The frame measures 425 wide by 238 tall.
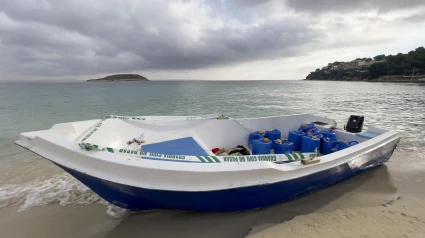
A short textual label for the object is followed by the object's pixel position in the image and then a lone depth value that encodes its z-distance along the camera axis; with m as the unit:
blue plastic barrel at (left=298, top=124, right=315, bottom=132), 5.00
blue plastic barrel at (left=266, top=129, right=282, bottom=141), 4.54
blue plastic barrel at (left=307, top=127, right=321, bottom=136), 4.61
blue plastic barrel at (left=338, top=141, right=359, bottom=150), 4.07
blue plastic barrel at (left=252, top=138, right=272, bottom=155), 3.88
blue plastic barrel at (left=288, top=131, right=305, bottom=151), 4.59
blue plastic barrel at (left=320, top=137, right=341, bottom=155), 4.25
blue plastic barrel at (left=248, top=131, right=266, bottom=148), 4.63
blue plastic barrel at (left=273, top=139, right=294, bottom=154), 3.93
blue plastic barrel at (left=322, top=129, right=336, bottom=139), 4.57
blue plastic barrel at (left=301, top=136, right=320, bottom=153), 4.17
